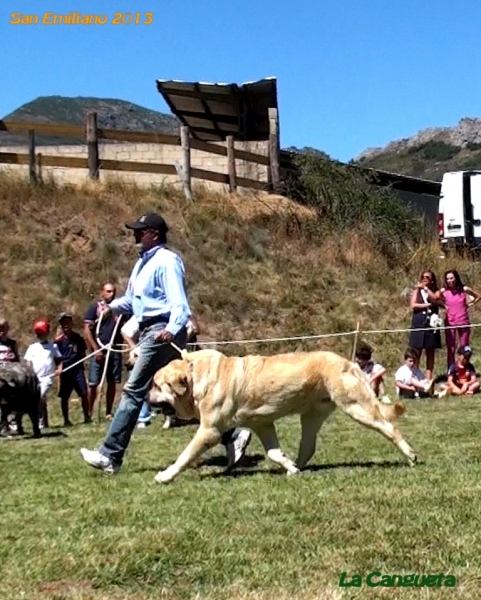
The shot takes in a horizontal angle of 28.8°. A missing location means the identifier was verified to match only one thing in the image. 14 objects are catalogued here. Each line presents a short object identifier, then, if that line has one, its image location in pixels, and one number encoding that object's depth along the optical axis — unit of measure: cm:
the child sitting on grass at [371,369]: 1277
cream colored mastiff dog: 674
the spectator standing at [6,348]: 1120
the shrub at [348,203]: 2088
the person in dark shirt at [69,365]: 1214
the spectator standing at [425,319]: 1395
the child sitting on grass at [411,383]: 1329
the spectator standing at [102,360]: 1222
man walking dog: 700
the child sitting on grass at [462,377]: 1333
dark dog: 1051
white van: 2203
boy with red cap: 1186
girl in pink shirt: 1415
